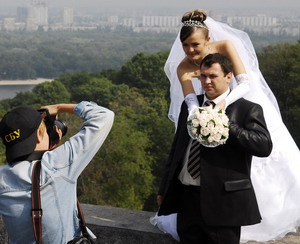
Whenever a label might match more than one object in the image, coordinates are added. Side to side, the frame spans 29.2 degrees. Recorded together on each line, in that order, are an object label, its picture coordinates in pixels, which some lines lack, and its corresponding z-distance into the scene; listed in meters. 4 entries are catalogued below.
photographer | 3.34
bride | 4.81
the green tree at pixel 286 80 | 52.39
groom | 3.92
